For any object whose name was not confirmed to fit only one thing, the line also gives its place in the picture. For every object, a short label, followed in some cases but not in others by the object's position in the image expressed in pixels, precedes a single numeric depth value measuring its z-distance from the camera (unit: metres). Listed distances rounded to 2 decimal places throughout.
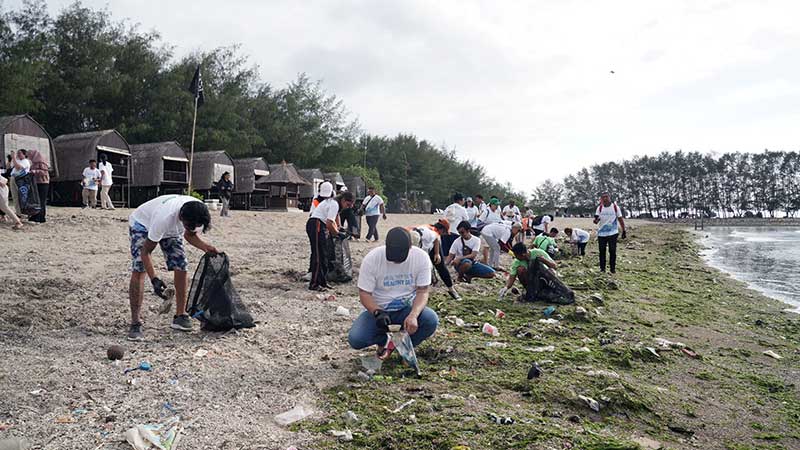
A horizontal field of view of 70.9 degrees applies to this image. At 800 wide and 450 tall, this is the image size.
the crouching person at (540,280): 7.66
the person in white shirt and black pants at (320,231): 7.78
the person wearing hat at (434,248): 8.00
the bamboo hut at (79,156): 20.73
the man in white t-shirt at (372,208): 13.81
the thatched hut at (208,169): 26.59
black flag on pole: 18.70
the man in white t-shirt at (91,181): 15.84
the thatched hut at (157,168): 23.73
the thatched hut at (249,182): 29.77
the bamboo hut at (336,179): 35.92
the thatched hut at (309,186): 34.62
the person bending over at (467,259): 9.27
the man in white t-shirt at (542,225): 15.67
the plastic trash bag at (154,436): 3.03
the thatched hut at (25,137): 17.80
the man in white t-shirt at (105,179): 16.53
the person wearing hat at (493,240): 11.24
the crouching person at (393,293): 4.39
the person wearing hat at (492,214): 14.42
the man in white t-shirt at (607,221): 10.95
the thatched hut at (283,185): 29.11
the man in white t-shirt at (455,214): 11.26
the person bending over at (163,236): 4.84
